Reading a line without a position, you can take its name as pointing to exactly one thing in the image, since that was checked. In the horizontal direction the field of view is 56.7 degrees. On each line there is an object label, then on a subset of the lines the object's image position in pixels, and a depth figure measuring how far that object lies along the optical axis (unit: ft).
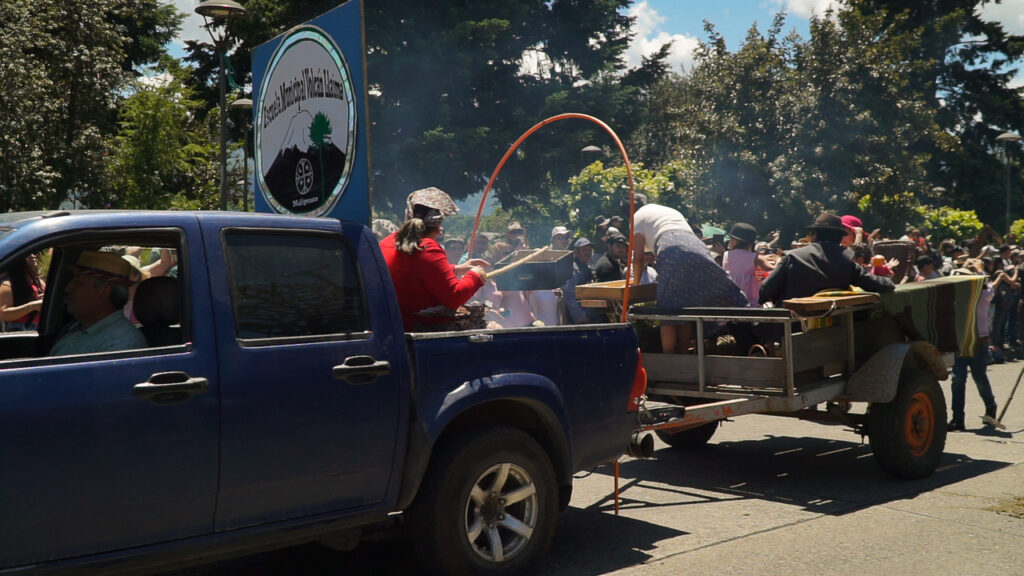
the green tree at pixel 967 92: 159.84
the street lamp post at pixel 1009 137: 103.78
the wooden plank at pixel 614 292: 22.80
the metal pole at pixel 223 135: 53.31
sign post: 16.63
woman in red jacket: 16.06
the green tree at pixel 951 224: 100.53
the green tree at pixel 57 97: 65.16
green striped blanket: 23.94
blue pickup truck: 10.87
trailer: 20.93
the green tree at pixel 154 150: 77.25
